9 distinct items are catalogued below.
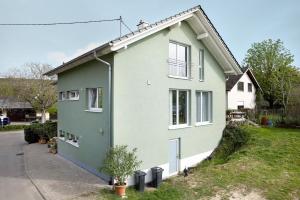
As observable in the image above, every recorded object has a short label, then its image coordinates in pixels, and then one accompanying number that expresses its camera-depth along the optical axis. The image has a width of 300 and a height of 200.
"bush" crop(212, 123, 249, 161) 16.94
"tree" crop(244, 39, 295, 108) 43.81
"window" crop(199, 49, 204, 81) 15.73
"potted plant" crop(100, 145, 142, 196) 9.58
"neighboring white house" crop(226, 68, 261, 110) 36.53
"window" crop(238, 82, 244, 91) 38.27
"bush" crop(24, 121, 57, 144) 21.22
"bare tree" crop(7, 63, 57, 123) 39.81
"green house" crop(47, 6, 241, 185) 10.86
